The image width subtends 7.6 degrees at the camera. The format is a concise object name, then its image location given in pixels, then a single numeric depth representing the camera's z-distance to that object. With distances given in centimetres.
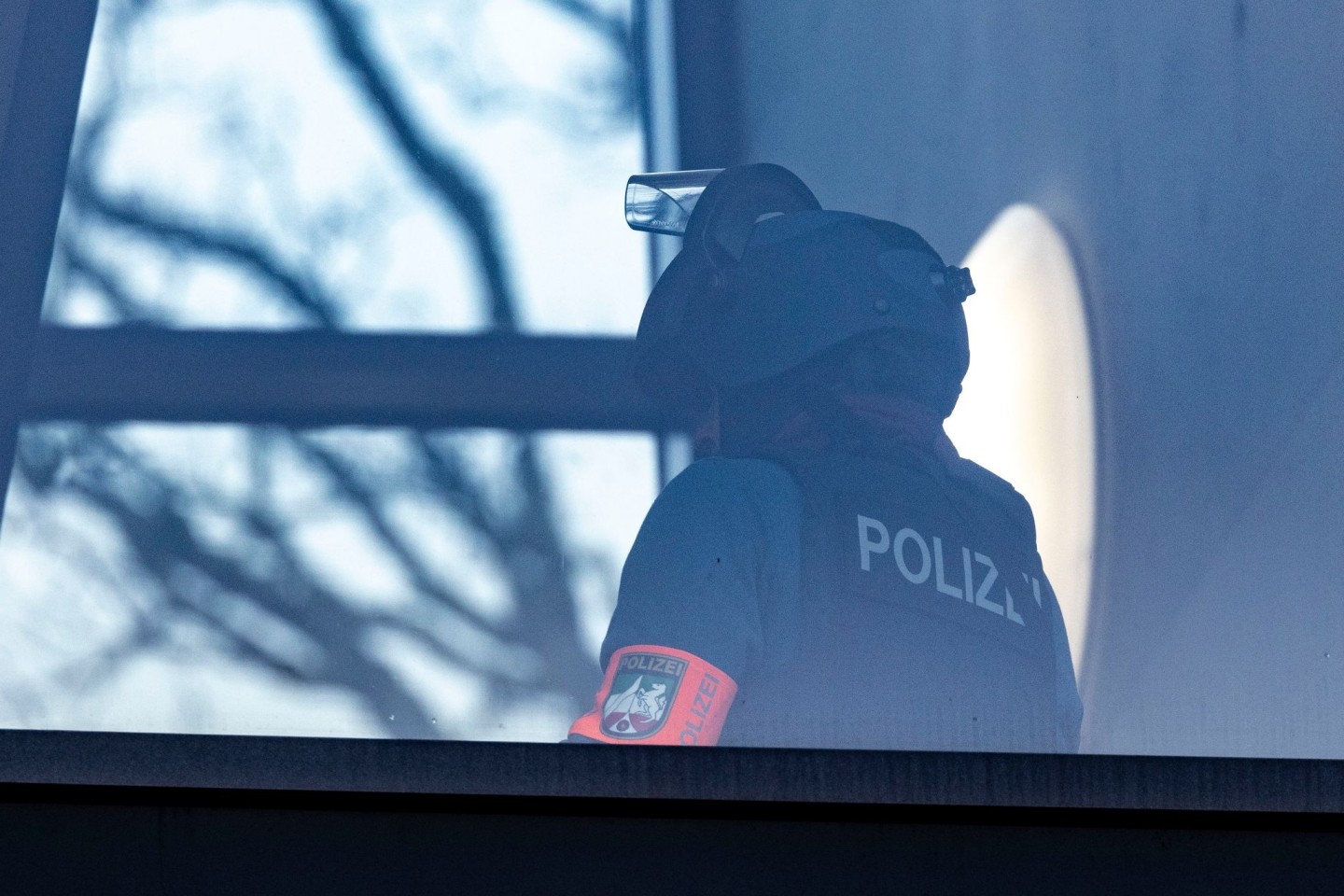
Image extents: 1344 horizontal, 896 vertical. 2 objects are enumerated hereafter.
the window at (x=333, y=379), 1249
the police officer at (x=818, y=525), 1247
